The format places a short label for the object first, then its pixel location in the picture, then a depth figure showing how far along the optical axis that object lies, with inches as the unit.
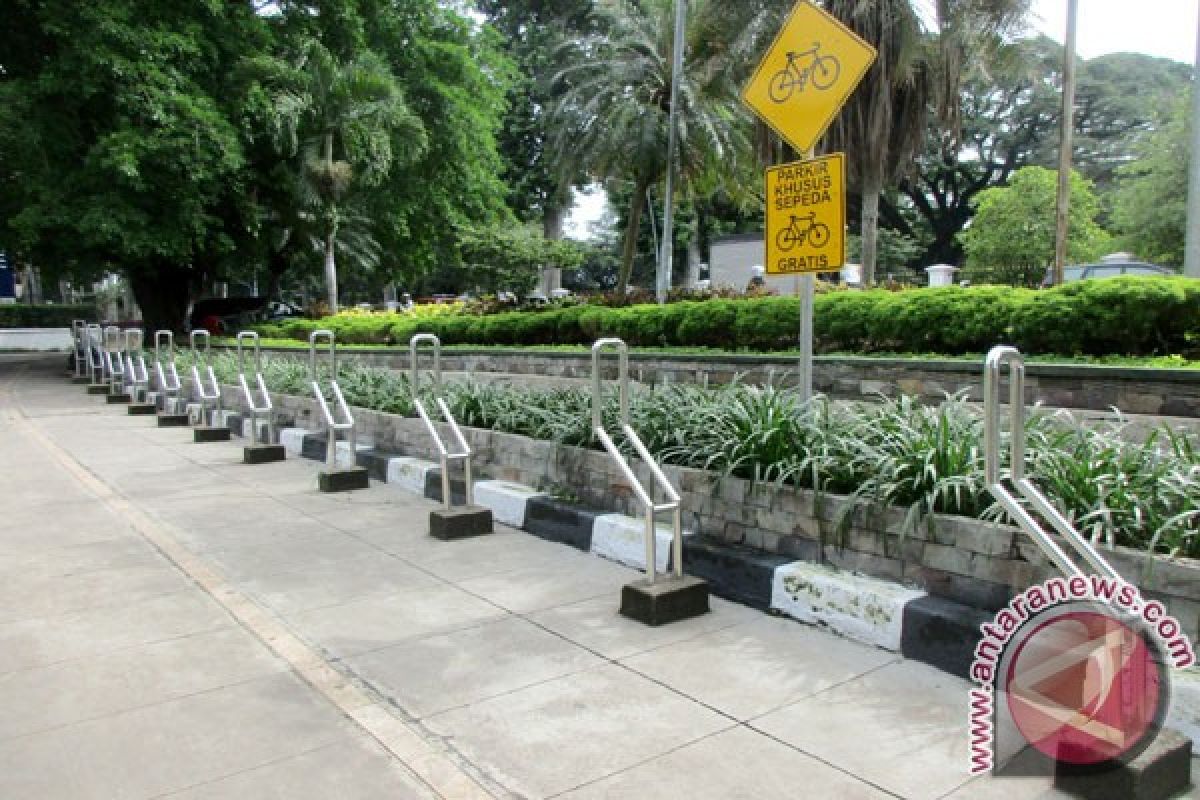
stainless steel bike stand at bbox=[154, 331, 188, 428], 458.3
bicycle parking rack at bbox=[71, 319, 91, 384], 724.7
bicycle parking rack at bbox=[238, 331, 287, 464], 339.9
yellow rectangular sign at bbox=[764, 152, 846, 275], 184.4
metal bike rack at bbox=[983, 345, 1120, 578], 110.3
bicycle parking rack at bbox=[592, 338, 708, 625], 161.8
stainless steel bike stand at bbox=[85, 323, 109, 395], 639.1
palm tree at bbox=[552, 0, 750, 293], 705.0
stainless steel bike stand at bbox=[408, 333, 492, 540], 224.1
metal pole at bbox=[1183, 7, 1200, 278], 387.5
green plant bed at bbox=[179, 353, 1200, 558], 135.3
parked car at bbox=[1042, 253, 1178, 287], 694.5
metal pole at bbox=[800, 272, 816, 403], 197.0
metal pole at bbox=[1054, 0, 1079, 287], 595.2
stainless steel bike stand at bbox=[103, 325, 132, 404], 563.8
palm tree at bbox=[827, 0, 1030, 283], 547.2
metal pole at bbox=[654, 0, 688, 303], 638.5
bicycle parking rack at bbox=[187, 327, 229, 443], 394.9
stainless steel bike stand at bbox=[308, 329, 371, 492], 280.4
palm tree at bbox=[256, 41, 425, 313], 775.1
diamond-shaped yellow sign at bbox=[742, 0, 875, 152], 185.0
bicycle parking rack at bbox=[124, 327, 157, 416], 513.3
